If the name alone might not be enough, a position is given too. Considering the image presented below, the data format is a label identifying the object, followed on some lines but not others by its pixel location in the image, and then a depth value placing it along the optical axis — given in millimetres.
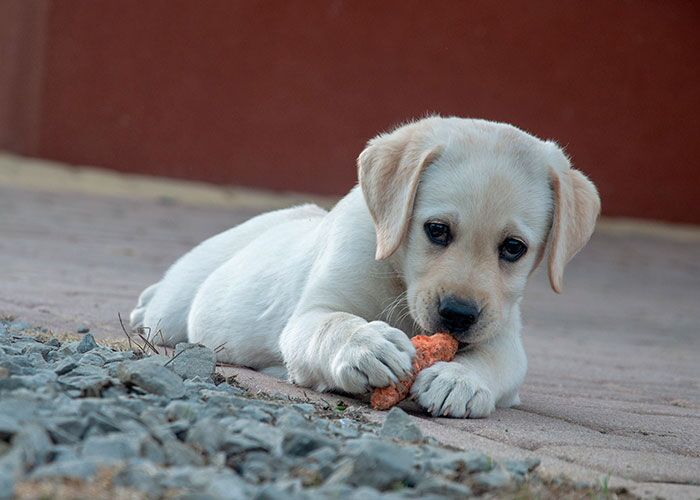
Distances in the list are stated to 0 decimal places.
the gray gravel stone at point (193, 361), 7453
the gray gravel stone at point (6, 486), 4379
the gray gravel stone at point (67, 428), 5273
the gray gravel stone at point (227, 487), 4719
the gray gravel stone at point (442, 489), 5348
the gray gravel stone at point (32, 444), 4914
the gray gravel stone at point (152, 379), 6453
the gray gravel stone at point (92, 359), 7014
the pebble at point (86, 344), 7578
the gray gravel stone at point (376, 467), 5320
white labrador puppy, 7687
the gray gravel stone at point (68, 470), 4691
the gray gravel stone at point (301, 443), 5621
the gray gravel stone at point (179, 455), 5223
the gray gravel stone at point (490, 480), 5539
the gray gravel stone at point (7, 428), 5125
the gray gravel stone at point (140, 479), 4694
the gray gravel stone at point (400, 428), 6406
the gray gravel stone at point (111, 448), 5078
